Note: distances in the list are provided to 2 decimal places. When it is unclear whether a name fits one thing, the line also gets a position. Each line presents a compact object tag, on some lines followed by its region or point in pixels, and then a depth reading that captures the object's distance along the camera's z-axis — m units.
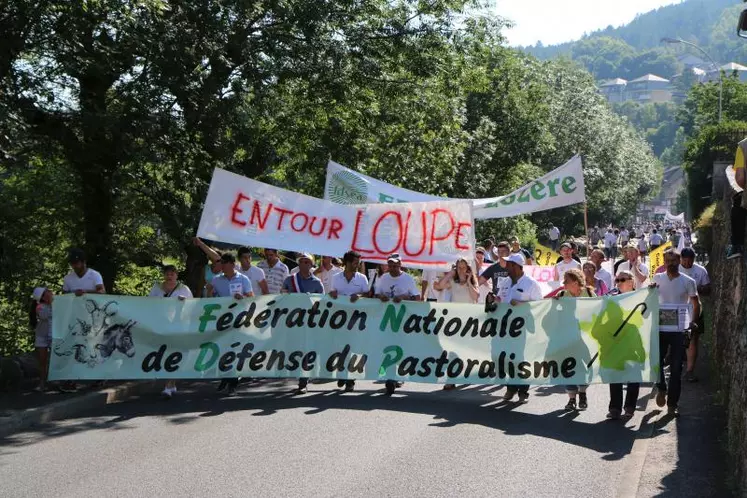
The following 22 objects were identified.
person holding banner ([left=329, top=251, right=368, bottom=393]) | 12.39
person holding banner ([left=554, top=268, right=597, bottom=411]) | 11.45
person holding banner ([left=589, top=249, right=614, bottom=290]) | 14.30
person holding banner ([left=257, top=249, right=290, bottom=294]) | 13.91
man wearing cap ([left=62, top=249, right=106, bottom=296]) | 12.10
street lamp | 44.47
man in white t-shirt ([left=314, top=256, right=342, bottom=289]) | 14.43
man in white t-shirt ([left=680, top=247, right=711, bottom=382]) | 13.41
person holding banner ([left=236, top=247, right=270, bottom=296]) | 13.13
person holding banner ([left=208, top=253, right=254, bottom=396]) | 12.34
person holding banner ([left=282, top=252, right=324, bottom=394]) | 12.98
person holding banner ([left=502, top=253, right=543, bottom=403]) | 11.62
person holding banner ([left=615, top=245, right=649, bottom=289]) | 14.32
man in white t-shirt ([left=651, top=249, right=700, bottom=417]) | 10.82
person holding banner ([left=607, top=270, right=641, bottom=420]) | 10.85
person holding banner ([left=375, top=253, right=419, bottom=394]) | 12.27
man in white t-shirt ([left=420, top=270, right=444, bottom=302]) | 14.96
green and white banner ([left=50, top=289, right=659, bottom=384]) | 11.61
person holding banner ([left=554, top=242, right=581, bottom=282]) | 15.42
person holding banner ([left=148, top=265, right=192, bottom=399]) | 12.18
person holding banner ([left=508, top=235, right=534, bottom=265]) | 17.44
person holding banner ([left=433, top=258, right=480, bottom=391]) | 13.51
